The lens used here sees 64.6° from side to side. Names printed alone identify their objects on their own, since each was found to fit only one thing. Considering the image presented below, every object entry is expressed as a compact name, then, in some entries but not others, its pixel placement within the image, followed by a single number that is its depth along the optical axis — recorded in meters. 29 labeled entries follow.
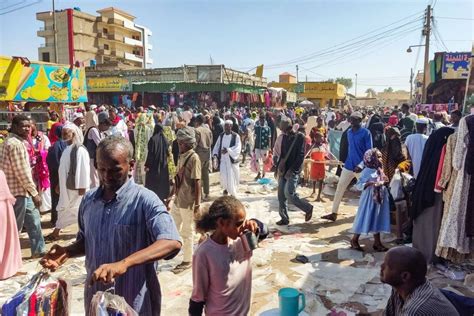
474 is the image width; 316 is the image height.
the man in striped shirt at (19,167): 4.57
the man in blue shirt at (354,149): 6.25
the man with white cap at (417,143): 6.19
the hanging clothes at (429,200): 4.53
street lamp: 20.73
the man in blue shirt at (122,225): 1.89
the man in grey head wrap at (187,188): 4.64
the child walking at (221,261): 2.29
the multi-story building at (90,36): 49.94
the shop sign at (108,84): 26.32
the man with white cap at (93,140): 7.18
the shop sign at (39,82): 10.76
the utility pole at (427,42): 20.83
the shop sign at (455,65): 20.91
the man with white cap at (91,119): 9.29
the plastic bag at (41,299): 1.67
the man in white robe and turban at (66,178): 5.52
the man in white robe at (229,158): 7.72
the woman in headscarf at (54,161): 5.93
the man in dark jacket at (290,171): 6.38
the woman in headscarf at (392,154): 5.84
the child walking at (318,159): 8.14
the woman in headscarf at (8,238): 4.21
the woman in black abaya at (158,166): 6.36
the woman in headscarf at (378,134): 8.58
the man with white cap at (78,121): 8.14
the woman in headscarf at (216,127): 10.62
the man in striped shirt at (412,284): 2.00
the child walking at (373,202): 5.18
